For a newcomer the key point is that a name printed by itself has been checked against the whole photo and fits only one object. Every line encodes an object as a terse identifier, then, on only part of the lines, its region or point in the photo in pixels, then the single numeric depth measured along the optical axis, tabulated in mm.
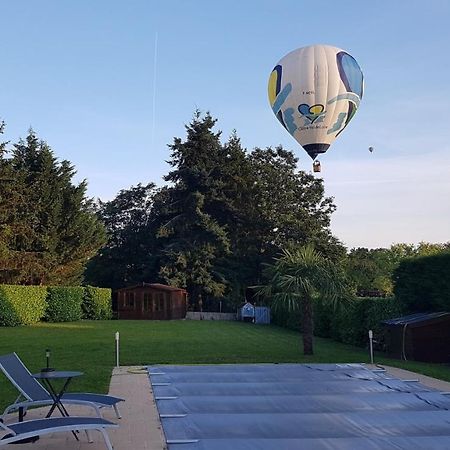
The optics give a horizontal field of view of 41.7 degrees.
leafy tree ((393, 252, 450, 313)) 15562
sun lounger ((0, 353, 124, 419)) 6629
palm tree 14625
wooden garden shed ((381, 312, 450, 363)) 14492
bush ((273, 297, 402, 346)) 17312
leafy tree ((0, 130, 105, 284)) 35625
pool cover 5973
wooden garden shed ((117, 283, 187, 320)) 38281
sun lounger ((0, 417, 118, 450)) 4934
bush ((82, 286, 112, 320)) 36719
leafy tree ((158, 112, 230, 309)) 43000
